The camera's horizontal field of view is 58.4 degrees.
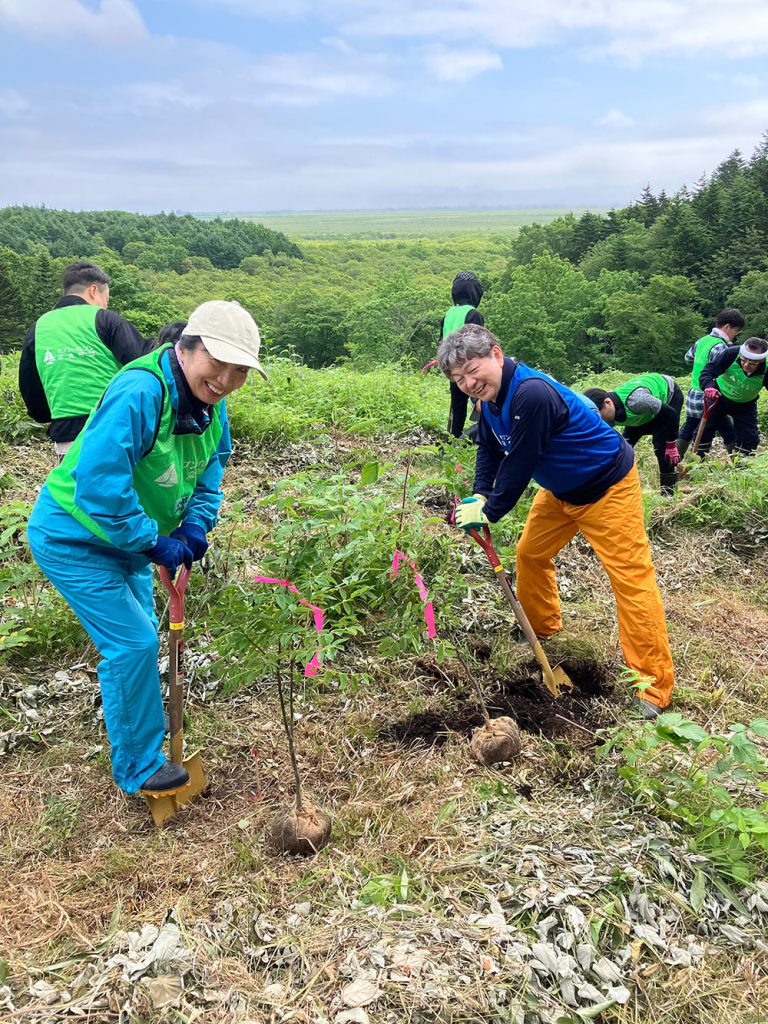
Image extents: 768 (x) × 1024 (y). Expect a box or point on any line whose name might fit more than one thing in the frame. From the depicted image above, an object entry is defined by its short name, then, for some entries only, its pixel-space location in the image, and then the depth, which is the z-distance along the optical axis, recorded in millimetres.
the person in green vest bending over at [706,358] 6586
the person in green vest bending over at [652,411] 5237
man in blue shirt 2975
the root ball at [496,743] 2904
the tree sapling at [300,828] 2504
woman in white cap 2279
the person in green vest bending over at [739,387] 6051
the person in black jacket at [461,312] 5734
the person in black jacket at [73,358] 3738
